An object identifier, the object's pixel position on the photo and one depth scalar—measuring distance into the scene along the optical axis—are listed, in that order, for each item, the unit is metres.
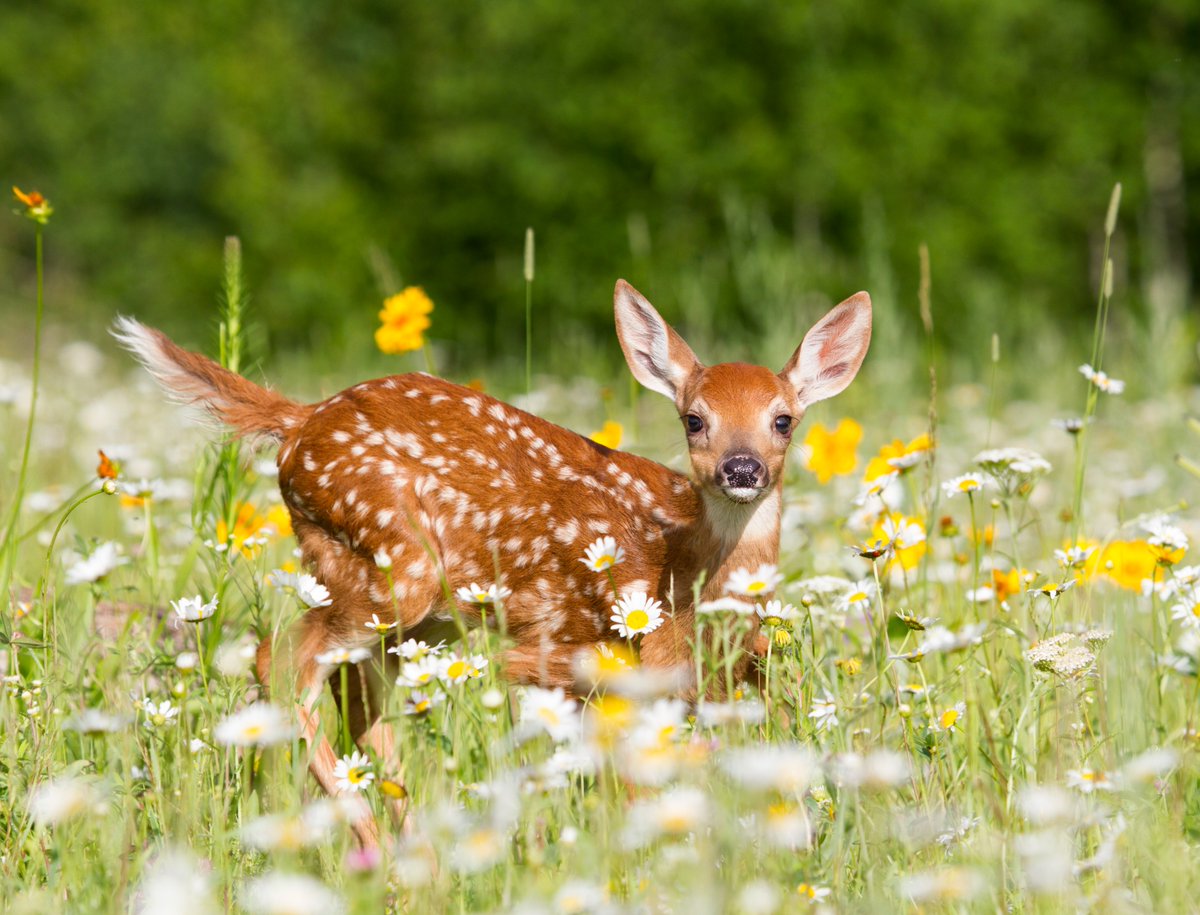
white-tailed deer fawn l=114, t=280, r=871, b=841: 7.18
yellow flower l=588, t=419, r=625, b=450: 8.98
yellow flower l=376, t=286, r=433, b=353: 8.35
